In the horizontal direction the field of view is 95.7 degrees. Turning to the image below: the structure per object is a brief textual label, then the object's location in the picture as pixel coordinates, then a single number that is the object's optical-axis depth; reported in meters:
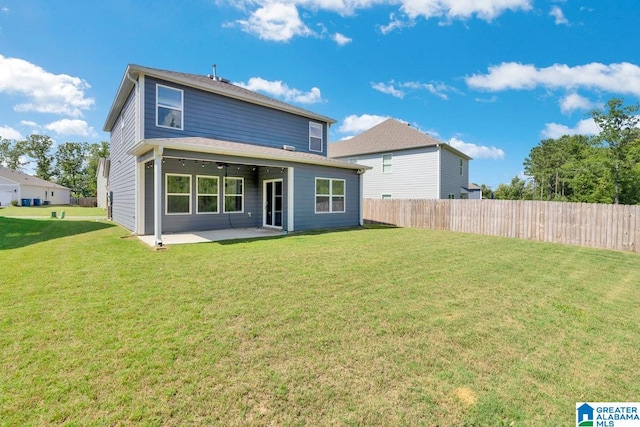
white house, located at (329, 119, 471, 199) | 18.53
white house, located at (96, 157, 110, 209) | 29.61
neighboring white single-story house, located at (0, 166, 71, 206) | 33.68
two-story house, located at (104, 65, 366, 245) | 9.45
